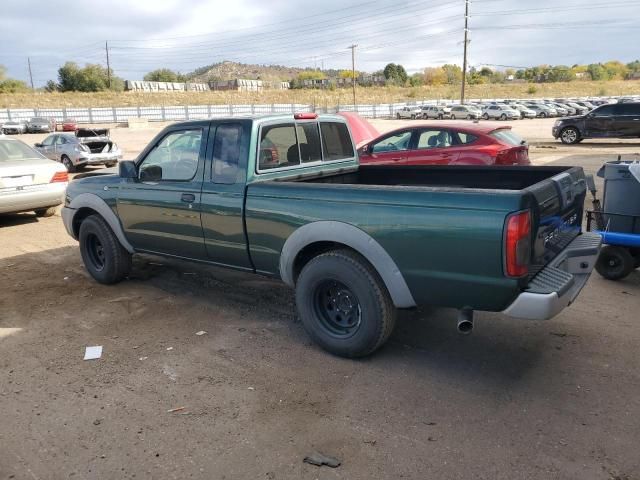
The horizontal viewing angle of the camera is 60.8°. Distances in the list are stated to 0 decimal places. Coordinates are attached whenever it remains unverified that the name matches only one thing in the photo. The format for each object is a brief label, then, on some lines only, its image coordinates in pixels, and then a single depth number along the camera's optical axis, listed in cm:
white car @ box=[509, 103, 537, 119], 5006
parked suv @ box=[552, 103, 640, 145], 2222
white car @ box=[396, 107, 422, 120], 5372
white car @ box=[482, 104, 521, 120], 4775
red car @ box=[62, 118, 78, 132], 3828
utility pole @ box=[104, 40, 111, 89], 9840
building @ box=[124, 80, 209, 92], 10725
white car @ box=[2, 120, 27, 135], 4397
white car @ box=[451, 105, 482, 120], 4809
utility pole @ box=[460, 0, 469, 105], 5712
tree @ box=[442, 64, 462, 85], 13000
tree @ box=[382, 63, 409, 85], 12838
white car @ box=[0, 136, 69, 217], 892
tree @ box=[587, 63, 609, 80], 12638
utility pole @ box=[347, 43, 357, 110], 8014
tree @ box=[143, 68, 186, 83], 13850
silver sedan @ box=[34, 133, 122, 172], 1795
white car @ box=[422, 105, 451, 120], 5048
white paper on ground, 428
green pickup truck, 332
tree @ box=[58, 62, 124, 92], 9575
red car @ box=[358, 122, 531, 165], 1016
